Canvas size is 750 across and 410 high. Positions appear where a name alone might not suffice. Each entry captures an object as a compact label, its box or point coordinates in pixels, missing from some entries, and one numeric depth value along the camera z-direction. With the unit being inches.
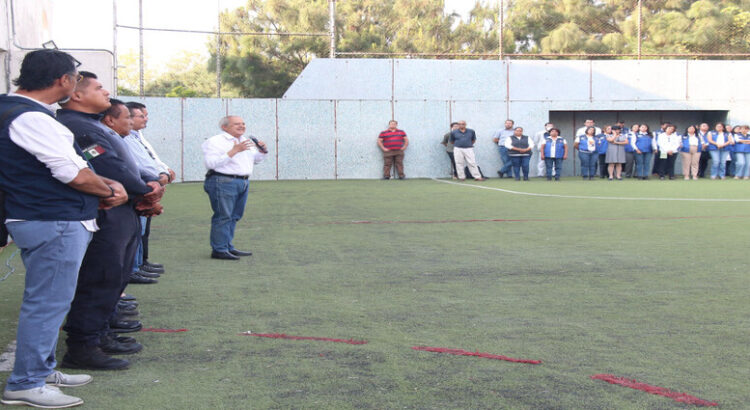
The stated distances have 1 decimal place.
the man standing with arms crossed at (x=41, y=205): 135.0
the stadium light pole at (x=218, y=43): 906.7
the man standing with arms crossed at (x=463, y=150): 860.6
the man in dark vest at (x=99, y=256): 162.7
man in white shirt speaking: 315.0
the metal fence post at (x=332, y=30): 917.8
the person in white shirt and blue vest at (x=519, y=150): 863.7
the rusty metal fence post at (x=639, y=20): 971.2
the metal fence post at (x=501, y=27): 956.9
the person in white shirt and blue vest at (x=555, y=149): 866.8
